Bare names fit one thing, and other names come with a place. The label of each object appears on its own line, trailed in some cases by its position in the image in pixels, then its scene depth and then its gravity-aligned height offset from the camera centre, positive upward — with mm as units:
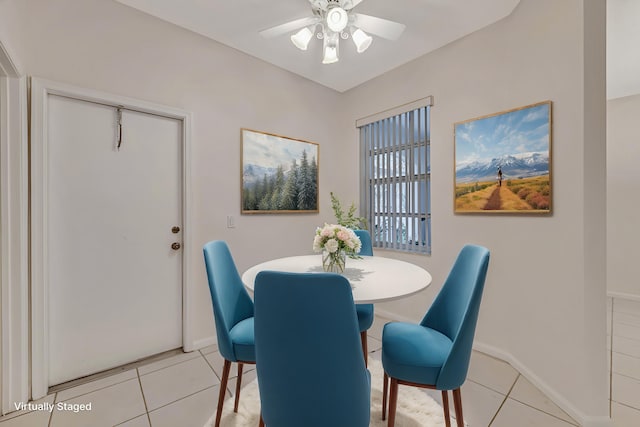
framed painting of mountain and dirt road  1906 +401
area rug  1513 -1150
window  2793 +407
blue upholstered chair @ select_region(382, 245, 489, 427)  1158 -627
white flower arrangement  1472 -148
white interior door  1842 -175
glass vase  1521 -268
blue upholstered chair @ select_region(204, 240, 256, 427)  1377 -558
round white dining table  1195 -344
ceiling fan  1746 +1247
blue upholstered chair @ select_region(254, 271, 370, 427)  823 -436
